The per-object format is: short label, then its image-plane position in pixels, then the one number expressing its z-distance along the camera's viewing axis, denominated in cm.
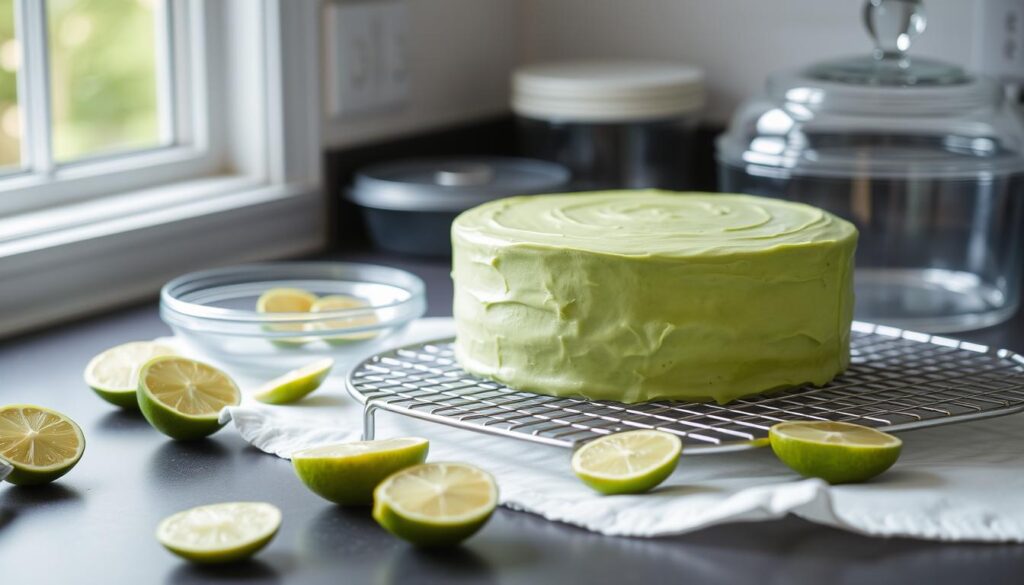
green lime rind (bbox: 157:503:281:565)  84
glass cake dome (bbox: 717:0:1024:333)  144
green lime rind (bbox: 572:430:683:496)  92
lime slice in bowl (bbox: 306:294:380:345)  124
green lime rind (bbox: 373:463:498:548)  85
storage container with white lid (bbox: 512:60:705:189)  183
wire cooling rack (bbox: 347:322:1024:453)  101
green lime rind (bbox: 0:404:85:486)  97
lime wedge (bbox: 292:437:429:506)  93
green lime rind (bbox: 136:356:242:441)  107
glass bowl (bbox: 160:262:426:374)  123
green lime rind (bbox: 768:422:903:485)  94
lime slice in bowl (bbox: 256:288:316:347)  136
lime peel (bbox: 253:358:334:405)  116
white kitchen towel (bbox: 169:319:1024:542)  90
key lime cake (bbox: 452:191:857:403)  105
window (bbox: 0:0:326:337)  146
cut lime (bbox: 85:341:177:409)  117
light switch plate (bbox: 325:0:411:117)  179
